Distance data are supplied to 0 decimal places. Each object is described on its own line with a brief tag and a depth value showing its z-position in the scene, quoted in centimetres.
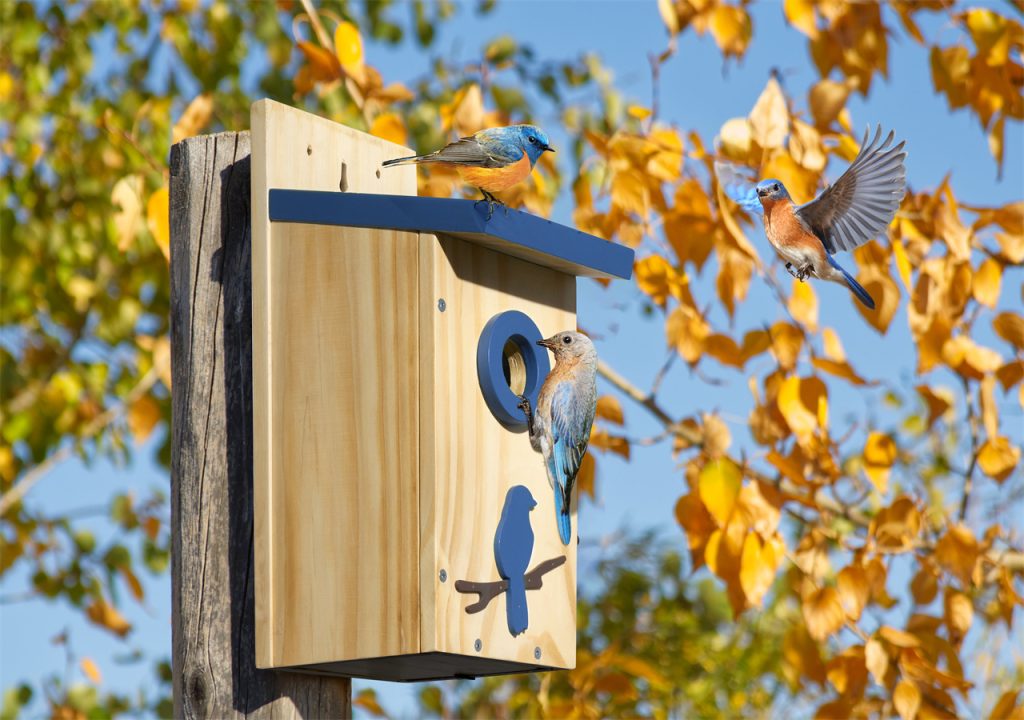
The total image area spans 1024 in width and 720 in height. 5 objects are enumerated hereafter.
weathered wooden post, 632
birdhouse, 618
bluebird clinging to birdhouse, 622
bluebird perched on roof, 615
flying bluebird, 362
